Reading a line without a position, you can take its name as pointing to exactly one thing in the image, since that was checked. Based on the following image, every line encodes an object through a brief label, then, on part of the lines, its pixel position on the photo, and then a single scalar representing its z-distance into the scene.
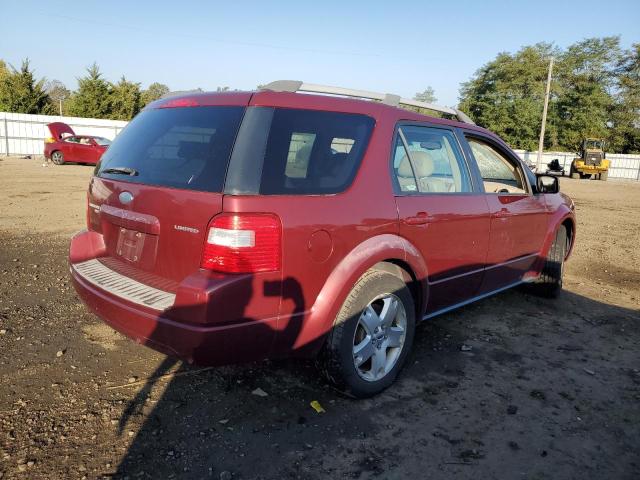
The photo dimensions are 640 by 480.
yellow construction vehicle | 32.41
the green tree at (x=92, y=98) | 36.50
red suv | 2.35
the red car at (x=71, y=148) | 21.56
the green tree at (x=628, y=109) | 47.41
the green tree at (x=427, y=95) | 90.88
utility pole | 33.00
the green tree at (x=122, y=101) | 37.28
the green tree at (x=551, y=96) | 47.41
